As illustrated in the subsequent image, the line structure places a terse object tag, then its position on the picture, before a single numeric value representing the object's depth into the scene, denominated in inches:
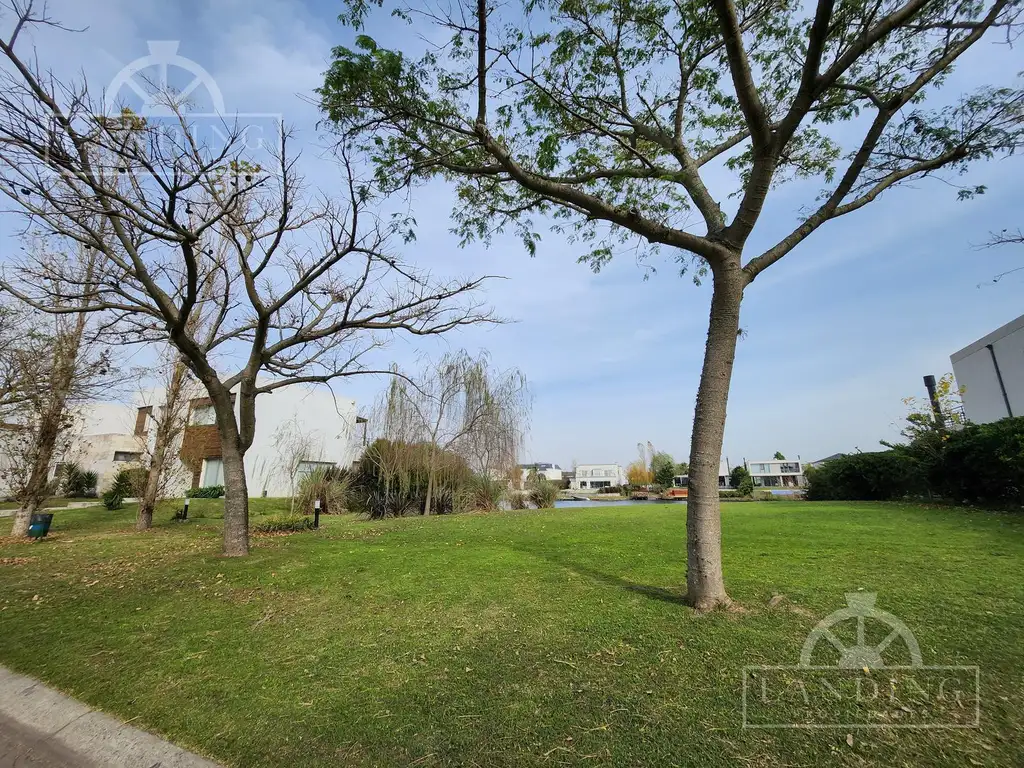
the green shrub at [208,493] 865.5
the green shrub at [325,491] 609.6
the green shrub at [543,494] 685.3
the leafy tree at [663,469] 1643.7
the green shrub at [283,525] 434.3
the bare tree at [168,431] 458.3
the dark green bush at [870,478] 555.2
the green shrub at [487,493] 660.7
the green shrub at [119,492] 671.1
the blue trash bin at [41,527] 378.0
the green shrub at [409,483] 642.8
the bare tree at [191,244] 220.2
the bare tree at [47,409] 429.1
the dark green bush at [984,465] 398.0
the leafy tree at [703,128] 161.9
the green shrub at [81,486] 901.2
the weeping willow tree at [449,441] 646.5
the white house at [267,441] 763.4
